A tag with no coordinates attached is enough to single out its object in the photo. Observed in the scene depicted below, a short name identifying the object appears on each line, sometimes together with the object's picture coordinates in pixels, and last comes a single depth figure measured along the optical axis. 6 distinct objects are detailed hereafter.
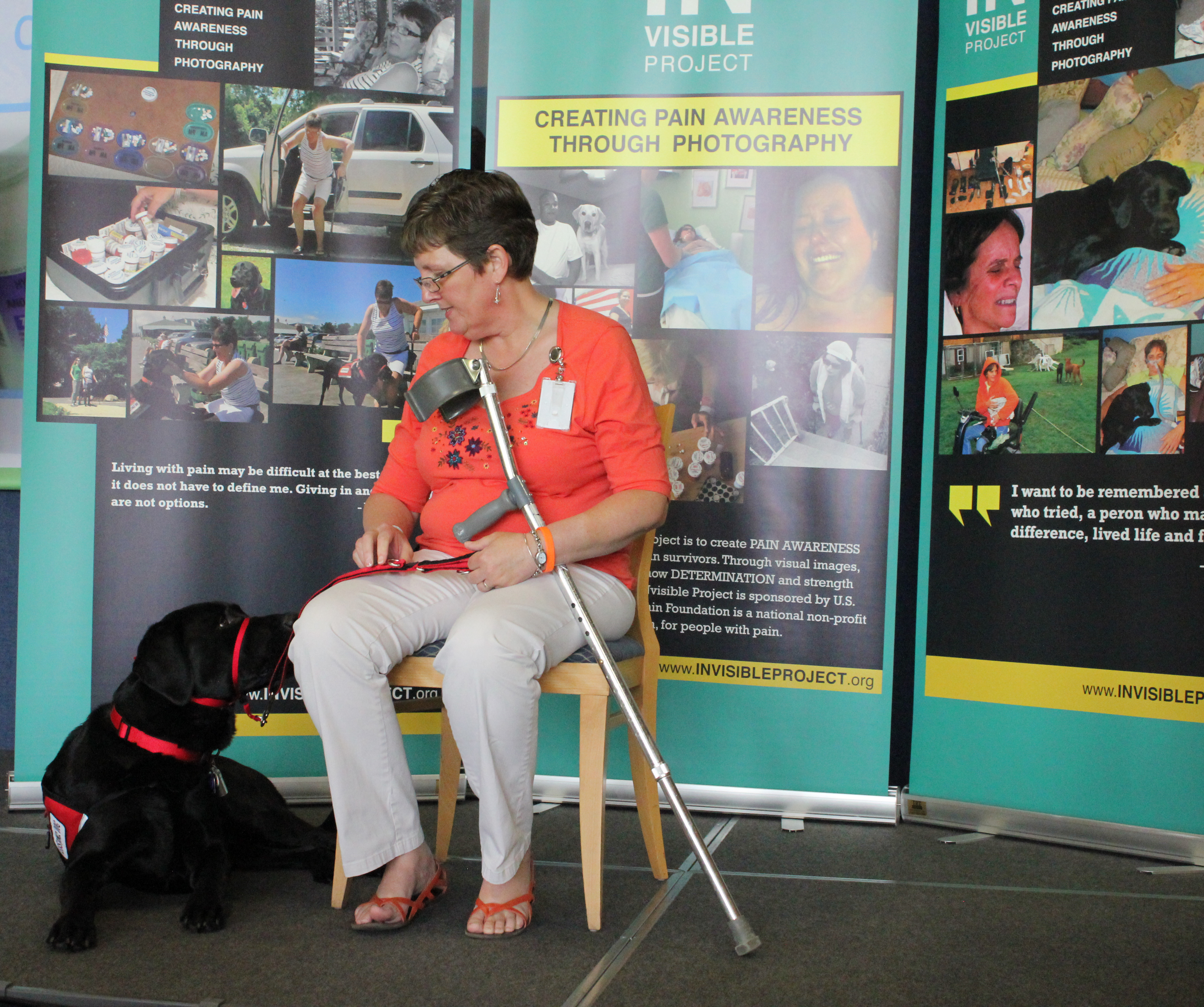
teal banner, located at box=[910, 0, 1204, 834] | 2.46
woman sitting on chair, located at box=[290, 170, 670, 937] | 1.74
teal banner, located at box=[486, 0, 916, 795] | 2.70
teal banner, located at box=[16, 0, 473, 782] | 2.66
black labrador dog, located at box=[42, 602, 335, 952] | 1.83
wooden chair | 1.84
